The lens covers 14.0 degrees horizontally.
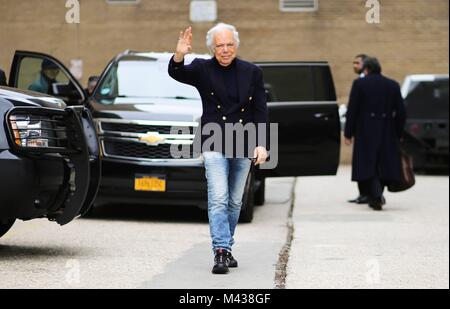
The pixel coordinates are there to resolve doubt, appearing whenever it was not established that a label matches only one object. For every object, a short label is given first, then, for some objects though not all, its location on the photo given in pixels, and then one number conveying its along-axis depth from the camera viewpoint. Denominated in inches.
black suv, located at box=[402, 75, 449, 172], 1389.1
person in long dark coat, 892.0
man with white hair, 299.5
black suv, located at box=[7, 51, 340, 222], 611.4
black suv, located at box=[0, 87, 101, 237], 413.7
